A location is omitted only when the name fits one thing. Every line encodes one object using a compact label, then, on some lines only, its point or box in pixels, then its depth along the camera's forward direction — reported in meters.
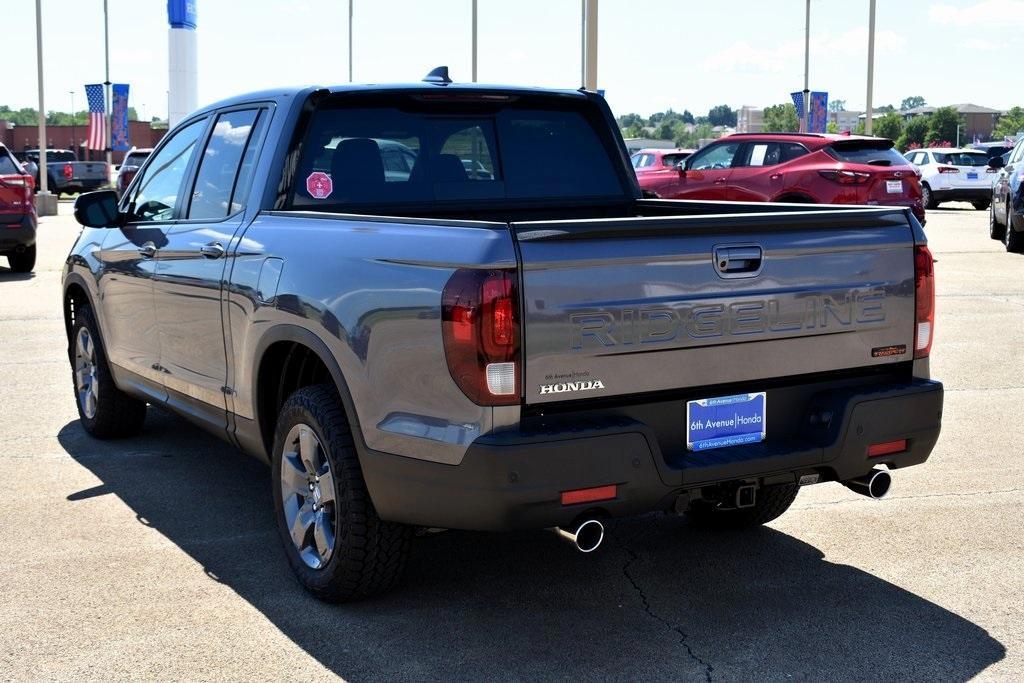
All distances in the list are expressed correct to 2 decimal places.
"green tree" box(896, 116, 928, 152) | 161.71
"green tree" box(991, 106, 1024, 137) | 154.59
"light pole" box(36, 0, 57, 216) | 34.06
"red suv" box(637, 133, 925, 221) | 17.97
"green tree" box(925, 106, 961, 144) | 153.12
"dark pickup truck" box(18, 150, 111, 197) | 49.41
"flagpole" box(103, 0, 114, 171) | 52.69
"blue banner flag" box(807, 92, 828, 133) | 50.56
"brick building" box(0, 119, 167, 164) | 96.88
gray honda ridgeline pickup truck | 3.81
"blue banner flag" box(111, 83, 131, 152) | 47.34
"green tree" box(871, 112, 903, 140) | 153.12
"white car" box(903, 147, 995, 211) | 32.97
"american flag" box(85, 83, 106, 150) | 47.34
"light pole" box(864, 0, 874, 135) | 46.41
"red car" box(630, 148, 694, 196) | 21.05
